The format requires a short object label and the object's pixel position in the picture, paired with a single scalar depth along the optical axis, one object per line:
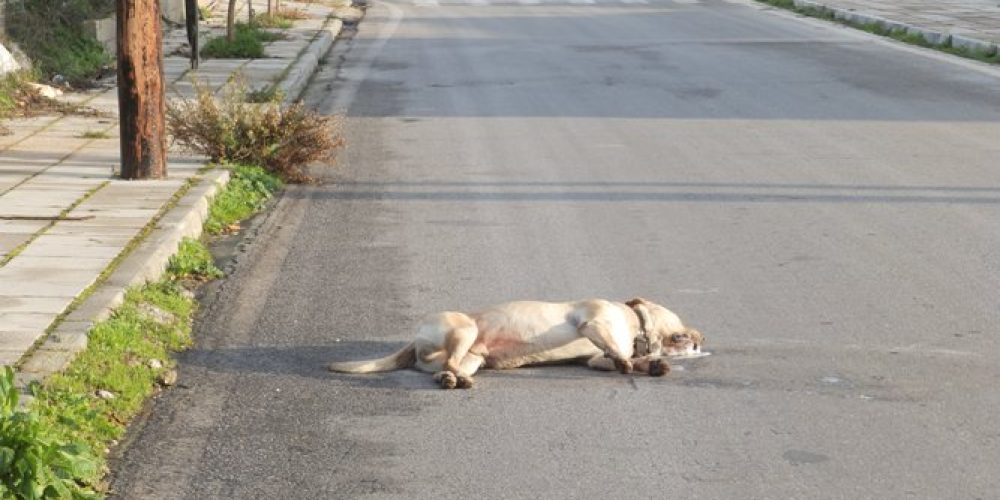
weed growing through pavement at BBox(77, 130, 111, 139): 13.65
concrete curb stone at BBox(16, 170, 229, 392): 6.79
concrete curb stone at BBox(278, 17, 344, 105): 17.66
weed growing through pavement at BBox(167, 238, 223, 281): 9.05
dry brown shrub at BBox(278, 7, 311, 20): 26.95
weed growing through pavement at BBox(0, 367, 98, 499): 5.10
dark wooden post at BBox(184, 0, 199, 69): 18.62
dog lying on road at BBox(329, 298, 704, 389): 6.96
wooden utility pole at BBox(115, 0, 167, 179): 11.47
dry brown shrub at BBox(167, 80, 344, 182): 12.31
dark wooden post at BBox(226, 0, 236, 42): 20.78
